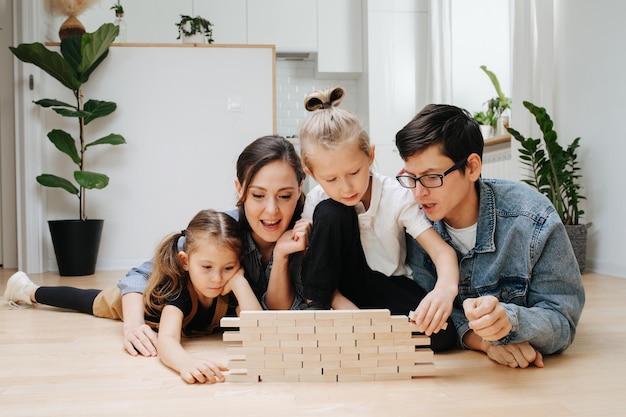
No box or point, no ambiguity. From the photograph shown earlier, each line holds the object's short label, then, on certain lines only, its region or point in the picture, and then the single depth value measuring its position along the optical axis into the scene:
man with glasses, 1.38
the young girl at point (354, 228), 1.45
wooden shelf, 3.86
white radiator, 3.75
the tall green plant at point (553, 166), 3.16
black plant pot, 3.58
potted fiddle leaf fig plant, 3.55
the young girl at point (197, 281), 1.58
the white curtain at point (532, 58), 3.39
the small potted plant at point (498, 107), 4.16
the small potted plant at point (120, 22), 4.12
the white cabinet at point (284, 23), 5.31
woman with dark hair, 1.60
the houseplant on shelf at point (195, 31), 4.05
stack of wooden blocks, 1.25
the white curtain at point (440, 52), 4.67
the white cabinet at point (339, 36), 5.32
